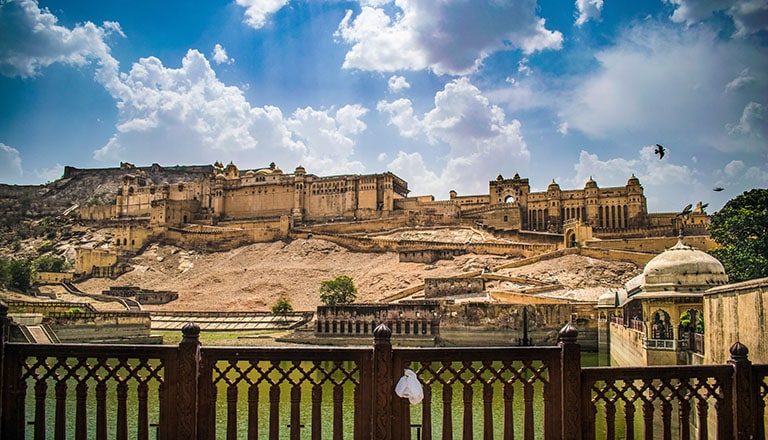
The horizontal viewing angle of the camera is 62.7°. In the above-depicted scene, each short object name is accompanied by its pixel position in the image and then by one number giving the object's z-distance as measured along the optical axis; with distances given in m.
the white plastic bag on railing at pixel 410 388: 6.16
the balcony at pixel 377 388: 6.36
